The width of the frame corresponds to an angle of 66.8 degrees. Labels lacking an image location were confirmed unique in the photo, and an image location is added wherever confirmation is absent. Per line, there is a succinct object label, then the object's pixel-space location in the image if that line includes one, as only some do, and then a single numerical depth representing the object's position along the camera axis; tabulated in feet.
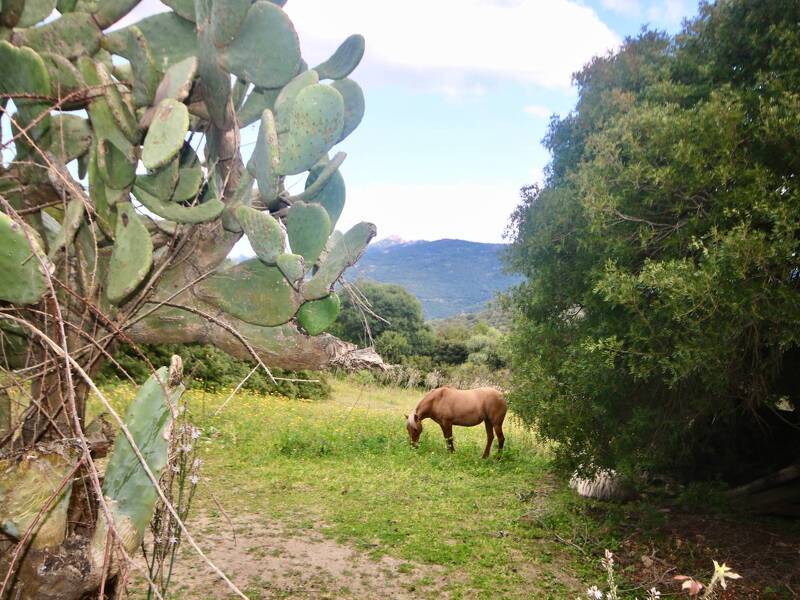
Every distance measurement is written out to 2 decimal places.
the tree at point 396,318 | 97.14
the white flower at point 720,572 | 5.62
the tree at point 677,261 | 14.92
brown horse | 35.01
